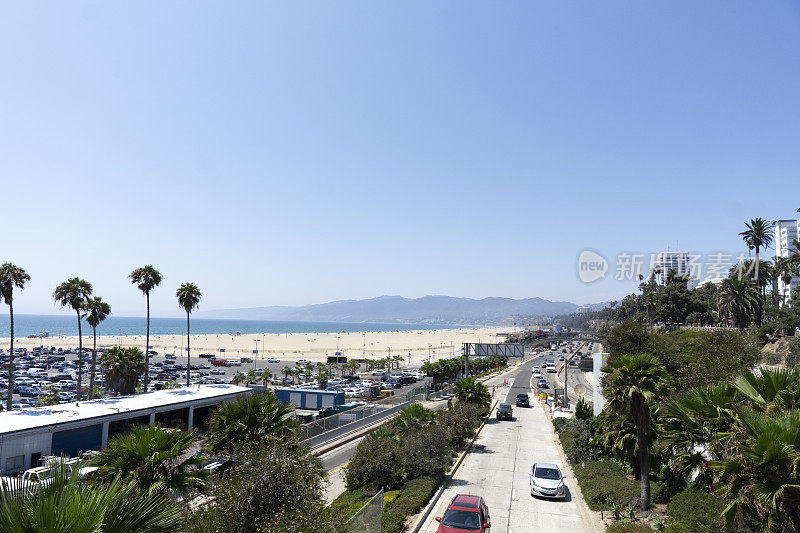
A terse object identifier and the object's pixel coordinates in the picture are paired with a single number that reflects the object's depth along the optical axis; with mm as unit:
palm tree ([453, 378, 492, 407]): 39312
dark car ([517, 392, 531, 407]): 55559
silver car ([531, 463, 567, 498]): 19844
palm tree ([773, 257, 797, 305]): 59862
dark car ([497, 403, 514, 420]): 45125
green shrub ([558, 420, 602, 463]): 25984
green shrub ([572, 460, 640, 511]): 18531
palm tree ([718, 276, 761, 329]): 59594
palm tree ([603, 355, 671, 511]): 17156
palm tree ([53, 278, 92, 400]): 44812
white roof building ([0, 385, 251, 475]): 24922
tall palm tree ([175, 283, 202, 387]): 54469
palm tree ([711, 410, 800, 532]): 8961
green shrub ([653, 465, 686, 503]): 18578
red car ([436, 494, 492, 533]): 14193
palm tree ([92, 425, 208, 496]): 12391
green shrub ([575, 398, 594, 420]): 34897
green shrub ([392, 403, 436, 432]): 25953
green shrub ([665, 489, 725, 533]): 13039
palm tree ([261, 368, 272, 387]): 73006
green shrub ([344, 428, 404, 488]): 20312
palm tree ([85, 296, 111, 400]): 47156
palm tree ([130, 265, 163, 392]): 51875
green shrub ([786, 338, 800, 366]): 35550
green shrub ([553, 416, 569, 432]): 37662
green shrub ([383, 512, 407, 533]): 14923
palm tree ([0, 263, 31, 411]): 40406
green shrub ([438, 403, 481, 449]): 30078
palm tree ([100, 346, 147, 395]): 46531
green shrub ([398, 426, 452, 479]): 21672
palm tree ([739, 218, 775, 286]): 62406
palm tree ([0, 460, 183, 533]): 5531
